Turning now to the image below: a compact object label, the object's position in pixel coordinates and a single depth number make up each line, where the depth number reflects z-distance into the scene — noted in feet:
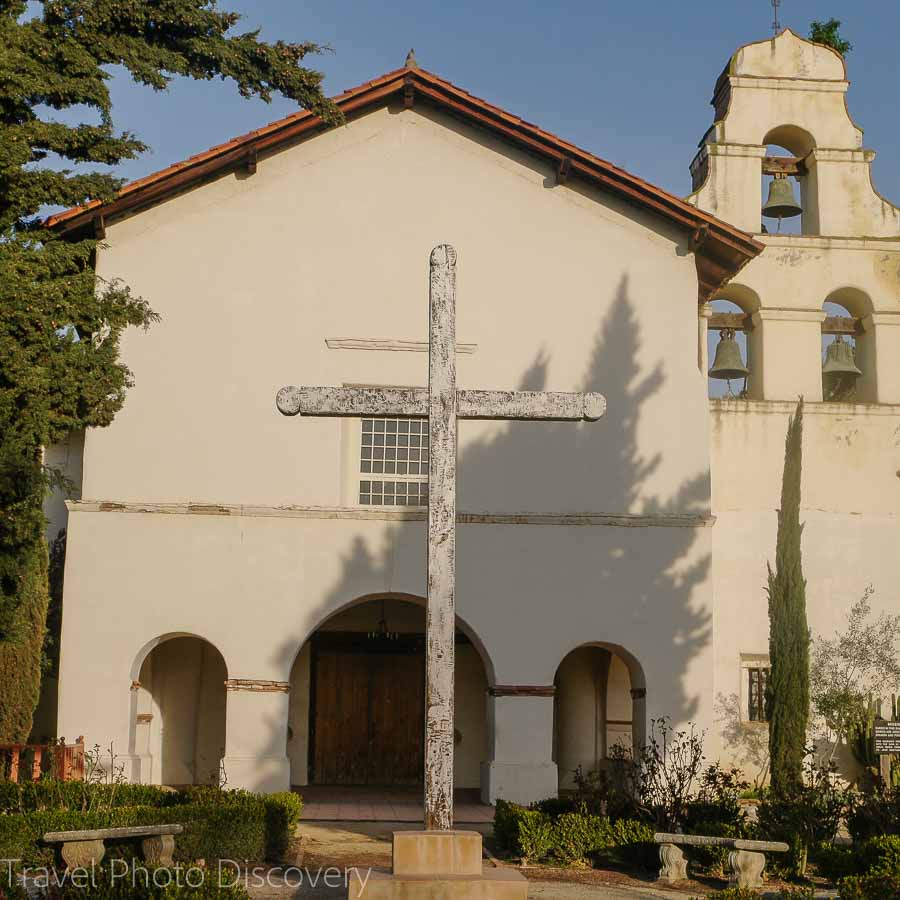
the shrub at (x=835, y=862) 39.55
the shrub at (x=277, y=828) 42.34
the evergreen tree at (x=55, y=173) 43.91
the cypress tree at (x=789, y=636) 62.13
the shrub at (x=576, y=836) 42.88
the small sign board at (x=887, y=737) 53.06
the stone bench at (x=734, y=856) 38.50
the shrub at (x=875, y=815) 44.29
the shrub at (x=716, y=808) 44.16
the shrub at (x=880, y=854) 37.40
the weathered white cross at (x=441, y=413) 30.14
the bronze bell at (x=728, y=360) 69.62
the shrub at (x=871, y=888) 31.71
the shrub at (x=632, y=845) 42.60
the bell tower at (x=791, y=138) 68.23
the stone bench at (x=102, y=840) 35.47
